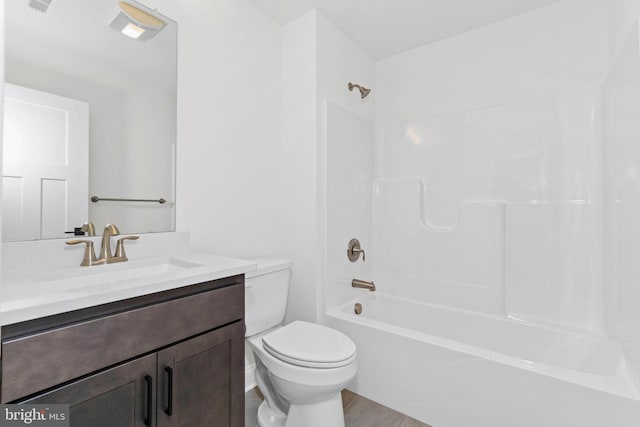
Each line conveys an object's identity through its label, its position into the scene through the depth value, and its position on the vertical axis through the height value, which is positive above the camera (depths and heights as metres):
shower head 2.28 +0.96
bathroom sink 0.94 -0.22
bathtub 1.23 -0.77
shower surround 1.34 -0.25
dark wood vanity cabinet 0.75 -0.43
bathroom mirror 1.12 +0.41
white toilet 1.33 -0.65
